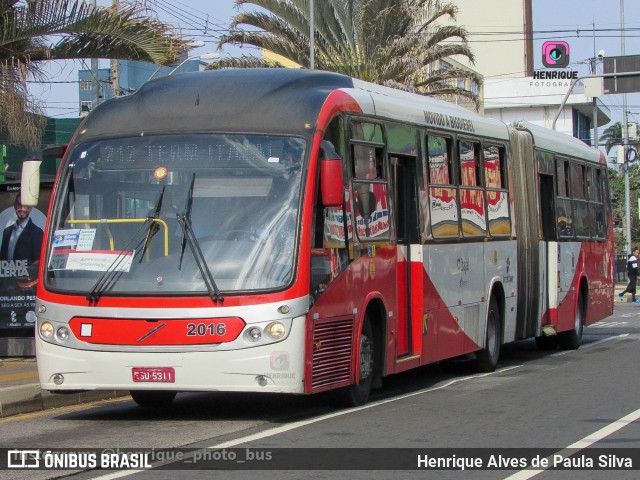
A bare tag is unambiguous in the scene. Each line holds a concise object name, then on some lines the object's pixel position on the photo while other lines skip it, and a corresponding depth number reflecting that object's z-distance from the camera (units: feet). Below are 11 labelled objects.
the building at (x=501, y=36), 298.76
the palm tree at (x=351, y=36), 94.38
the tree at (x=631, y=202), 233.76
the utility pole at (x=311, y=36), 89.34
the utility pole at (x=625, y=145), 186.57
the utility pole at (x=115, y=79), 93.88
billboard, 53.72
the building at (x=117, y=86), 101.97
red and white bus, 34.60
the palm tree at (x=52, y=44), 52.47
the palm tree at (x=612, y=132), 317.69
